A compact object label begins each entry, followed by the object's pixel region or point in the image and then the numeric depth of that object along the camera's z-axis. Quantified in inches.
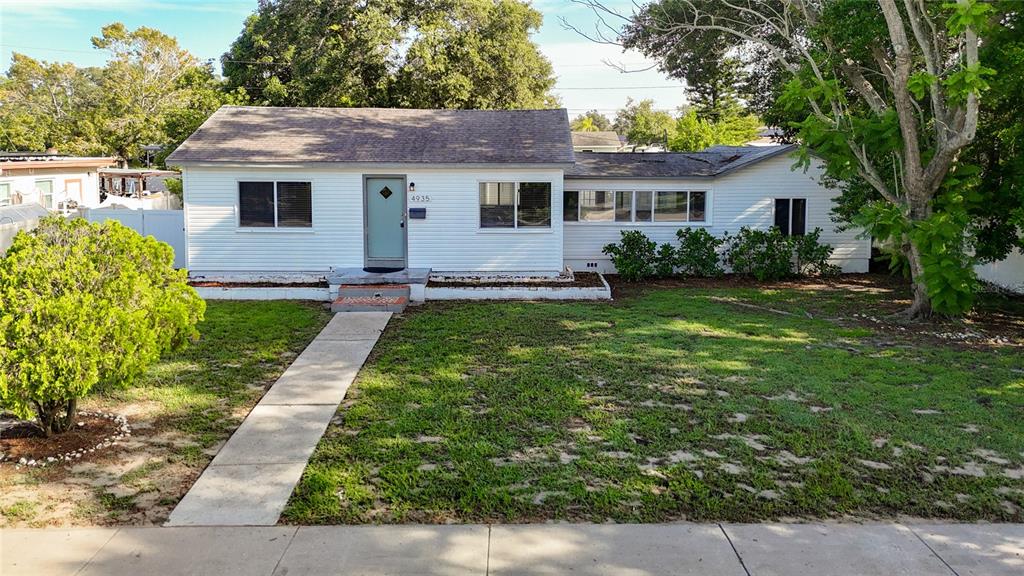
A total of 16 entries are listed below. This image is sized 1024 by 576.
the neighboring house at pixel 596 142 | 1943.4
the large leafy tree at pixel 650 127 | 2166.3
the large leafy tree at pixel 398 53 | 1026.7
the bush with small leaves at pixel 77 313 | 251.9
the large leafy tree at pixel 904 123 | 467.2
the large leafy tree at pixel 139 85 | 1691.7
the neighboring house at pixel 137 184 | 1178.4
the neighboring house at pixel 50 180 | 925.2
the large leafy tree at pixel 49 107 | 1608.0
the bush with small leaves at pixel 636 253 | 696.4
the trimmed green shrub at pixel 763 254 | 701.9
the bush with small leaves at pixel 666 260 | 703.7
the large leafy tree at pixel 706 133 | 1264.8
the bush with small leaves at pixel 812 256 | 712.4
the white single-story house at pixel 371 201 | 638.5
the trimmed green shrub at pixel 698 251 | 703.7
